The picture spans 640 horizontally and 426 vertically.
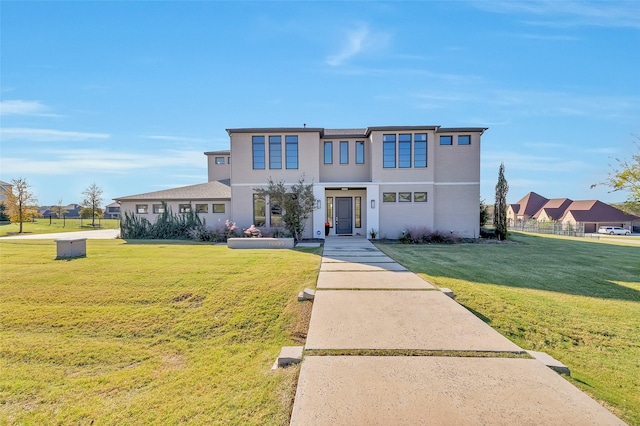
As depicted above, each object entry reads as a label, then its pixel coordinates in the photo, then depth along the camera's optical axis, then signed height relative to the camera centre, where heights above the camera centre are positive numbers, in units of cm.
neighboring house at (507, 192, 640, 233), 4553 -34
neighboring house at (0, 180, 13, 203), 2748 +243
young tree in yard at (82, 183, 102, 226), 3812 +194
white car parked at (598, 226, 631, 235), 4206 -286
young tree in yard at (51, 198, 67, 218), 4482 +84
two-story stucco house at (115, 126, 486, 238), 1677 +231
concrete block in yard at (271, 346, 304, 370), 343 -177
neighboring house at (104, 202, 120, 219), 6922 +99
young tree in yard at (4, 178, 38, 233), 2788 +113
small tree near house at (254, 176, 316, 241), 1527 +51
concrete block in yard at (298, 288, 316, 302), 570 -168
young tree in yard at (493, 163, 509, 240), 1734 +28
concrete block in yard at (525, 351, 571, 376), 324 -180
